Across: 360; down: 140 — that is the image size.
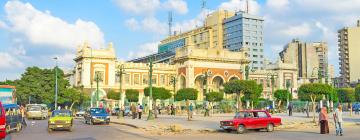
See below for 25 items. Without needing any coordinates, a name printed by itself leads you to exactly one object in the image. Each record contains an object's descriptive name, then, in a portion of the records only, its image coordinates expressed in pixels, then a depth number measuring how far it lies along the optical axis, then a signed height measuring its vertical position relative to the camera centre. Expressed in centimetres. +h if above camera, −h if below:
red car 2252 -174
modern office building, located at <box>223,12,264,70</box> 13650 +1814
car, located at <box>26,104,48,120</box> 4156 -220
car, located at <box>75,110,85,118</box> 5087 -300
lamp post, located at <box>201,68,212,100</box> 8016 +328
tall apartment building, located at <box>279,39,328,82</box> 15050 +1280
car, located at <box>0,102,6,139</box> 1384 -119
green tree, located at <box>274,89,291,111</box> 6962 -88
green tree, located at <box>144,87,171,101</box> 6428 -56
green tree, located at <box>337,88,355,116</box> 7069 -87
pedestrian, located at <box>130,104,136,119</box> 4019 -217
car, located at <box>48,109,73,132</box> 2380 -188
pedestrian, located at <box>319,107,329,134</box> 2128 -158
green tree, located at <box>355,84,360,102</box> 5087 -38
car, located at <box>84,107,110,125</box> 3183 -203
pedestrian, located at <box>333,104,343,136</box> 2020 -145
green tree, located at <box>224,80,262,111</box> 4294 +27
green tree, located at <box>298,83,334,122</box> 3381 +6
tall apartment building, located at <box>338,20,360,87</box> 13412 +1176
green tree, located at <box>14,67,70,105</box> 6619 +52
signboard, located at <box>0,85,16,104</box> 2861 -34
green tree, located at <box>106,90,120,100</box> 6869 -93
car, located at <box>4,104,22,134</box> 2150 -158
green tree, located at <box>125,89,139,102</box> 6856 -92
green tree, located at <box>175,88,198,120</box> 6269 -68
